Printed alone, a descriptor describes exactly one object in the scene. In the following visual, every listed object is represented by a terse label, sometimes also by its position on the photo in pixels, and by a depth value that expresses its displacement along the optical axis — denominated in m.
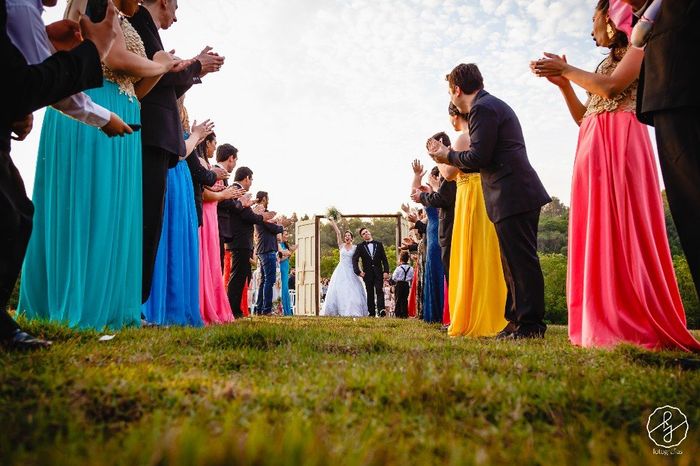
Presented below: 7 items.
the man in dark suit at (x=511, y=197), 4.39
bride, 14.70
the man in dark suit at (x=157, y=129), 4.37
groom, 14.35
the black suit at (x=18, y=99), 2.19
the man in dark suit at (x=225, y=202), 8.08
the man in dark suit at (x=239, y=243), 8.40
